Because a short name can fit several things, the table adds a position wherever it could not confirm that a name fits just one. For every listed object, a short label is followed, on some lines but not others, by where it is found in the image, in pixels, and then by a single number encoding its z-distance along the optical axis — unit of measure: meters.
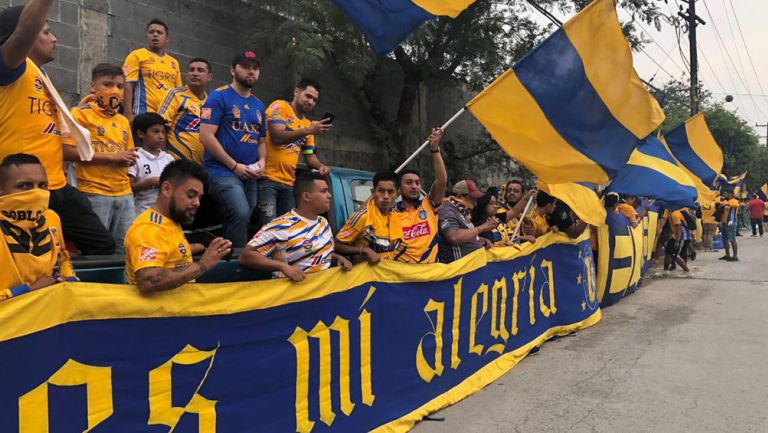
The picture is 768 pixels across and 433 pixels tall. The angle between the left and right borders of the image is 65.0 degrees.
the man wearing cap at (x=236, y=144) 4.41
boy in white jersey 4.41
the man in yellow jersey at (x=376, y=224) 4.68
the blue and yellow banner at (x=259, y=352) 2.31
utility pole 24.55
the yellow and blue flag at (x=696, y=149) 10.98
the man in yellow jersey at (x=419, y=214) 4.95
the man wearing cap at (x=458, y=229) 5.59
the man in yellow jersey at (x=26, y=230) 2.40
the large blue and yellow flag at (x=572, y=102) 5.30
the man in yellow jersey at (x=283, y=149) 4.92
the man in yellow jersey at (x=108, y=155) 3.99
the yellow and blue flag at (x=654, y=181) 8.60
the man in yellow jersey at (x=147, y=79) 5.27
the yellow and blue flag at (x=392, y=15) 4.14
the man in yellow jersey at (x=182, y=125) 4.93
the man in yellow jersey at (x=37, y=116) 2.69
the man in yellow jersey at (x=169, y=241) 2.67
